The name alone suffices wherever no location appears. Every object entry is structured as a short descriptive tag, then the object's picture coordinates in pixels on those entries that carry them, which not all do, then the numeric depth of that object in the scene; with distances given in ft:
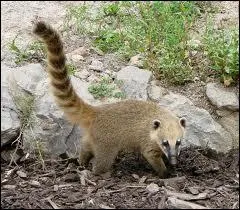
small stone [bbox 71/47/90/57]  23.36
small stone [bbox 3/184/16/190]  18.13
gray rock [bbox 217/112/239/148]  20.88
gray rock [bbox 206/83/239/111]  20.95
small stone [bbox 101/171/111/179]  19.48
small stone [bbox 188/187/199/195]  17.98
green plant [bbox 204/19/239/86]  21.02
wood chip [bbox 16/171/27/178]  19.19
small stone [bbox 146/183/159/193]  17.97
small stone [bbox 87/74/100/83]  22.06
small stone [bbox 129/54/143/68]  22.62
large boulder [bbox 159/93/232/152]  20.67
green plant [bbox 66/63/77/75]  22.14
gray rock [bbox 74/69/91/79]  22.24
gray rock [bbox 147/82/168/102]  21.63
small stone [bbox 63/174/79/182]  18.98
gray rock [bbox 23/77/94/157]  20.57
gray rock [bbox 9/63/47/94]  21.46
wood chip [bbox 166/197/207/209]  16.53
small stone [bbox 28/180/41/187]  18.48
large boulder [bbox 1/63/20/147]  20.20
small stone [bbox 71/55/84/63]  23.00
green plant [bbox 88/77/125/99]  21.56
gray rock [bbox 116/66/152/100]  21.74
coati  19.12
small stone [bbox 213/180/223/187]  18.80
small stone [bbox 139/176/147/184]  19.10
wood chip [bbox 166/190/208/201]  17.37
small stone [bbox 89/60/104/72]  22.61
